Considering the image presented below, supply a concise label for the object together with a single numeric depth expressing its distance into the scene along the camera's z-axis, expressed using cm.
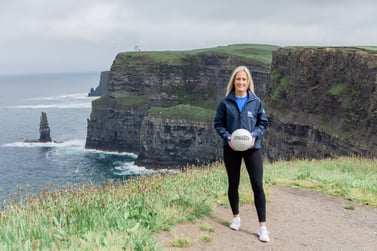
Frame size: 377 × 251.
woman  809
